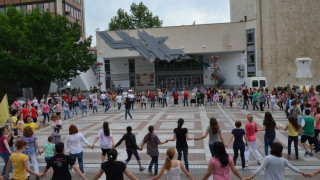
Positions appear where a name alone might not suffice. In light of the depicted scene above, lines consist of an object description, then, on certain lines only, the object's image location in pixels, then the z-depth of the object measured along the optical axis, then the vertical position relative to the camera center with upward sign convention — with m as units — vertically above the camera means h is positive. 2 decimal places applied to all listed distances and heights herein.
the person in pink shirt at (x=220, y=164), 5.12 -1.23
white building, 37.94 +5.32
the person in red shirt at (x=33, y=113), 17.41 -1.15
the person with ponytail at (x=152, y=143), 8.21 -1.39
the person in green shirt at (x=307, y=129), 9.57 -1.32
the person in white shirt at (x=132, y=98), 25.22 -0.68
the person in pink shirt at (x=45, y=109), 19.09 -1.04
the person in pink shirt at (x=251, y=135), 8.90 -1.35
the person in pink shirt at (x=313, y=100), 14.81 -0.68
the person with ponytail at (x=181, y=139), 8.27 -1.31
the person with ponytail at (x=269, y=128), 9.03 -1.19
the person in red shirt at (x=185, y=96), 27.29 -0.62
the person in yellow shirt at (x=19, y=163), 6.24 -1.38
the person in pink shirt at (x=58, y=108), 19.42 -0.98
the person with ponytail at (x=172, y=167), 5.54 -1.37
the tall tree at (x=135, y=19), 68.12 +15.41
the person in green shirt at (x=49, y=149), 8.11 -1.46
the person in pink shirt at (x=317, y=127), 10.00 -1.31
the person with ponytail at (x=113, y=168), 5.24 -1.28
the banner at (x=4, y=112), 10.04 -0.59
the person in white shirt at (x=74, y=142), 8.16 -1.31
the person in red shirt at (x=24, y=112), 15.82 -0.96
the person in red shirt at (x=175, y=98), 27.86 -0.79
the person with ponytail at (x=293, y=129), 9.23 -1.26
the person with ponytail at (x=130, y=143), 8.59 -1.43
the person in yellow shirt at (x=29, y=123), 9.43 -0.92
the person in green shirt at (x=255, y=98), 22.12 -0.77
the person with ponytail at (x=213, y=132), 8.09 -1.14
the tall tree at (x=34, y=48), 30.58 +4.53
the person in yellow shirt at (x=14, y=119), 12.17 -1.00
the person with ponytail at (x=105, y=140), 8.64 -1.35
